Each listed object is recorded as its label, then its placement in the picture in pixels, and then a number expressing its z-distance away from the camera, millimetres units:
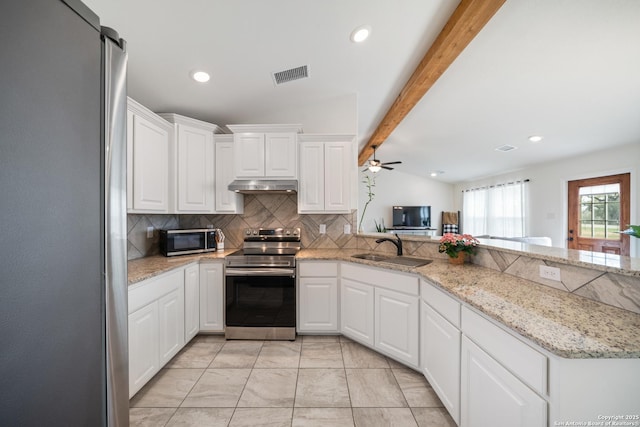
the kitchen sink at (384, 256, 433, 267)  2091
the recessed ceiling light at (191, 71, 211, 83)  2230
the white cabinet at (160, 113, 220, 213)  2543
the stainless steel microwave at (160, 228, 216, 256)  2459
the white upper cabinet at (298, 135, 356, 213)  2867
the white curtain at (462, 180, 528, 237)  5914
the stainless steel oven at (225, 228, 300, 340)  2408
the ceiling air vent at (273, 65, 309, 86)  2398
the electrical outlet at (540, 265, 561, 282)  1365
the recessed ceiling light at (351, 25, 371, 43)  1975
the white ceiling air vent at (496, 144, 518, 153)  4522
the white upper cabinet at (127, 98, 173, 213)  2053
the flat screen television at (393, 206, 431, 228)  7961
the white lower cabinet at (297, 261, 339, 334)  2486
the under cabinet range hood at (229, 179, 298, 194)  2598
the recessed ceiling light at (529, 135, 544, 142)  3957
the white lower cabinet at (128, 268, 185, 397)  1649
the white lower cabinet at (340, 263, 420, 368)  1910
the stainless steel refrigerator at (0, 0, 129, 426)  470
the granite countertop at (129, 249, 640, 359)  806
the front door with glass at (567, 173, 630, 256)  3977
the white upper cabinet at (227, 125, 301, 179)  2730
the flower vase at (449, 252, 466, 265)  1972
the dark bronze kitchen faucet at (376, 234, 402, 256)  2492
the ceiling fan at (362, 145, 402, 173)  4902
